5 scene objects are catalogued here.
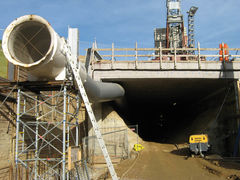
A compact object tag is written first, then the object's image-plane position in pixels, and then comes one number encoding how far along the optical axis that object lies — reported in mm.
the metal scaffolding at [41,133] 9185
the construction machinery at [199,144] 13727
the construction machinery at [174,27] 32656
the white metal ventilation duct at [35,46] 7298
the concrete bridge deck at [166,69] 15344
